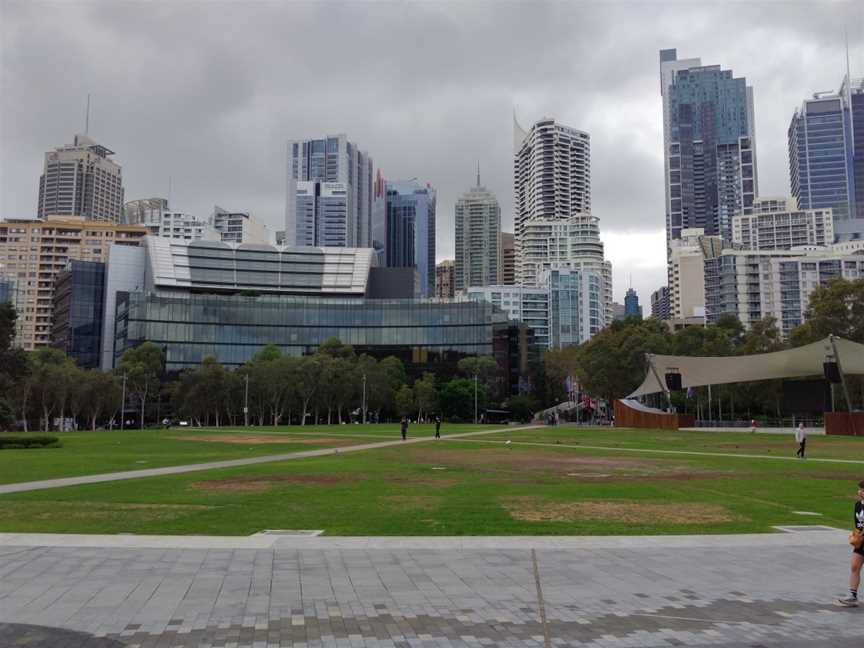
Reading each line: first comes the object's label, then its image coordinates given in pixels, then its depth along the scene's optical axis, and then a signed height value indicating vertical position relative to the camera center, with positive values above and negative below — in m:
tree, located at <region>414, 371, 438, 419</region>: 111.14 -1.42
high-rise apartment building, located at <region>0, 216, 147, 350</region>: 191.88 +37.30
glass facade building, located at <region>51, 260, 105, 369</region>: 145.75 +15.75
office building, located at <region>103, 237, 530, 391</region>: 129.25 +11.70
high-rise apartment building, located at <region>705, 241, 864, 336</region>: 174.00 +28.96
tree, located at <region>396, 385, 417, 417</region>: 110.06 -1.88
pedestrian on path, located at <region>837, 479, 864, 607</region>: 8.82 -2.18
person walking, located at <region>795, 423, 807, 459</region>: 32.91 -2.35
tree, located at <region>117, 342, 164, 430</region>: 102.32 +2.66
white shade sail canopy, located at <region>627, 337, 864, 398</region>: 59.59 +2.38
